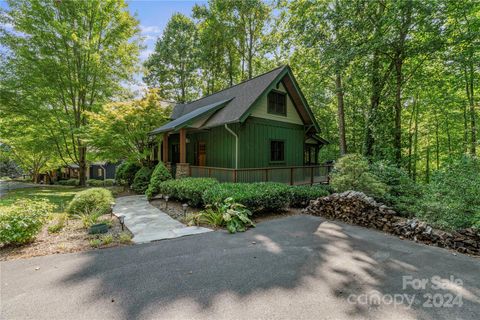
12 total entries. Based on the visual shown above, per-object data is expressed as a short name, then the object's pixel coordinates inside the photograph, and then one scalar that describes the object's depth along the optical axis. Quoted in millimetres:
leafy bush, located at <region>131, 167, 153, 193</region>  11960
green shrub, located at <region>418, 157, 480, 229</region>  4938
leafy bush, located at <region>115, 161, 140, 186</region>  14117
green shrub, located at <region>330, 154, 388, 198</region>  7436
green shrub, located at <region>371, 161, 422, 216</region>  6770
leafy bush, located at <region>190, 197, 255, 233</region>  5680
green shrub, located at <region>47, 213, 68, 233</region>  5355
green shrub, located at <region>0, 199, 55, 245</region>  4395
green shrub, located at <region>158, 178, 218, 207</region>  7707
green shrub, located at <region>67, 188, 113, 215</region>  6777
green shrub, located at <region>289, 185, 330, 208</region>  8008
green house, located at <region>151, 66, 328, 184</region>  9672
